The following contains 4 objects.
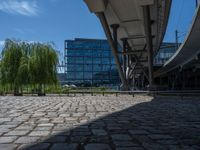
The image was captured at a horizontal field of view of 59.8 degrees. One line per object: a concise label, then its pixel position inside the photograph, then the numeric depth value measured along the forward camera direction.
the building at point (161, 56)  44.48
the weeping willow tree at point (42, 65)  18.29
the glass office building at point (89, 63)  64.57
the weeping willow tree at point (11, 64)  18.59
